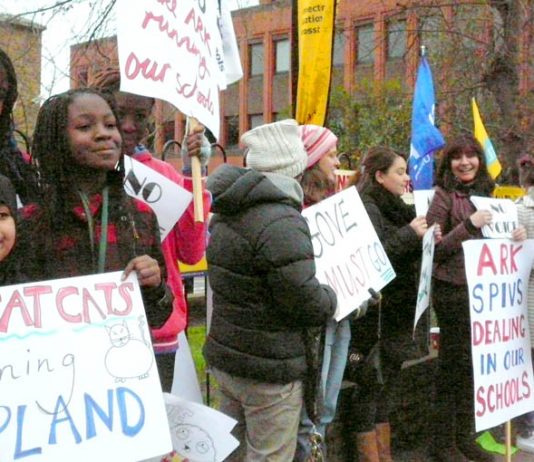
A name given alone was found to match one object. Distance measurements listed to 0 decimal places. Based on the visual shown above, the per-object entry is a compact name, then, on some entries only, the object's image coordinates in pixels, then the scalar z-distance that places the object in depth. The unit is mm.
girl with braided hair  2338
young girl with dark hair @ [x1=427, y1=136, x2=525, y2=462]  4254
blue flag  4539
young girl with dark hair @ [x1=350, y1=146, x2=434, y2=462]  3881
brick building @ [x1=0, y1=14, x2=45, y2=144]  7859
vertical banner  5133
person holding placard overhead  2900
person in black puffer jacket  2846
